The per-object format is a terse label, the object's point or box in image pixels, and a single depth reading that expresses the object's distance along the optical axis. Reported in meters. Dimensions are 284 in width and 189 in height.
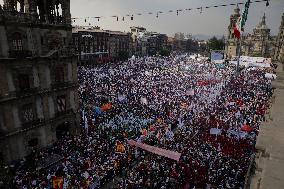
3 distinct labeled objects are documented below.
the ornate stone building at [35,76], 20.31
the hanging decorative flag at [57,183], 17.34
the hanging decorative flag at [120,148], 22.05
